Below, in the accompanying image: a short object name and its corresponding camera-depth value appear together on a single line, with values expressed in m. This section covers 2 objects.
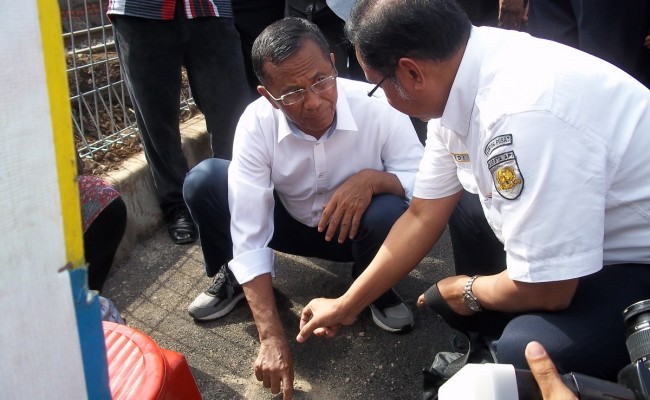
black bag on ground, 1.89
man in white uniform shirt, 1.29
